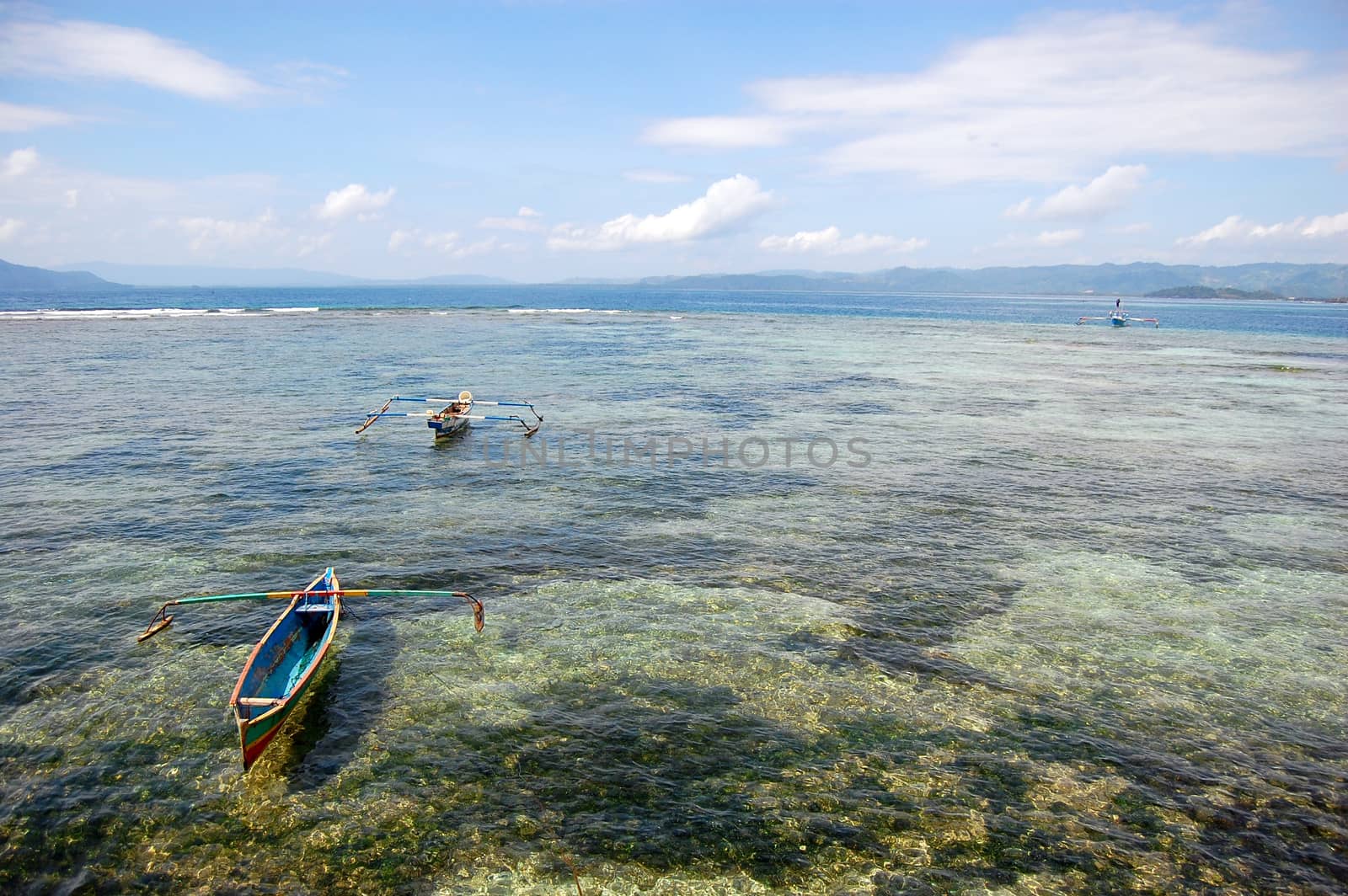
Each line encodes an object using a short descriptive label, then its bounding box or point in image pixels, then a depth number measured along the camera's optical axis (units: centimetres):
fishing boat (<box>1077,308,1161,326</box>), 14550
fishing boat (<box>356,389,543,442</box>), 4056
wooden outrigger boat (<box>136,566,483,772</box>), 1392
